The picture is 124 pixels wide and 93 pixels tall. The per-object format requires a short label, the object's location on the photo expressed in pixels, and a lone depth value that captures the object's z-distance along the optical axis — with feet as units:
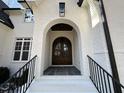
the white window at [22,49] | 19.52
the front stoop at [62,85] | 7.62
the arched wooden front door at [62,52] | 17.44
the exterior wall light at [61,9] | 10.51
